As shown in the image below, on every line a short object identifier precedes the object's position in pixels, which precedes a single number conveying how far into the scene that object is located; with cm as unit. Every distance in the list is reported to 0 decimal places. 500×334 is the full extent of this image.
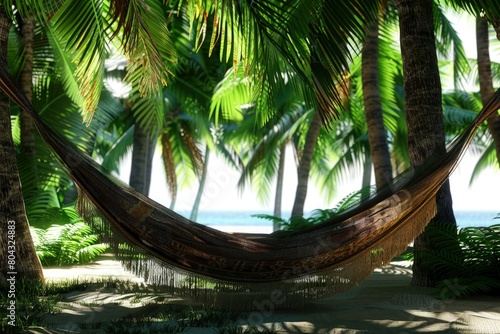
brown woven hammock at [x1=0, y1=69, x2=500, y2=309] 374
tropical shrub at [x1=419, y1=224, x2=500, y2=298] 448
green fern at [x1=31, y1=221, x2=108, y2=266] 631
